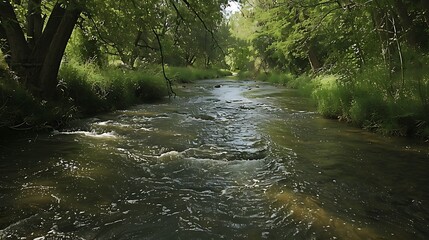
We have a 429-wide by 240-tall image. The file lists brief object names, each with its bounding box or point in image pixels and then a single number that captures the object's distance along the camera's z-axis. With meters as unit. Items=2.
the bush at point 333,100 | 10.60
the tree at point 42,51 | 9.55
